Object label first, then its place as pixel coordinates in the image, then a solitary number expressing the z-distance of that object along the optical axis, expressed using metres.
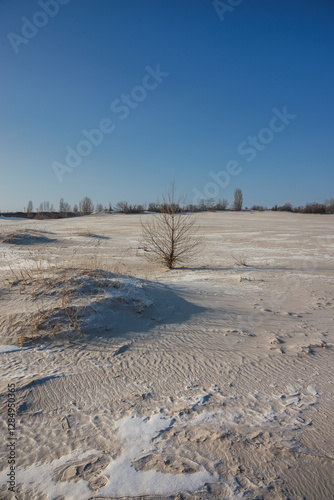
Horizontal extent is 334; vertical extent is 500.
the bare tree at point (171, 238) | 9.71
